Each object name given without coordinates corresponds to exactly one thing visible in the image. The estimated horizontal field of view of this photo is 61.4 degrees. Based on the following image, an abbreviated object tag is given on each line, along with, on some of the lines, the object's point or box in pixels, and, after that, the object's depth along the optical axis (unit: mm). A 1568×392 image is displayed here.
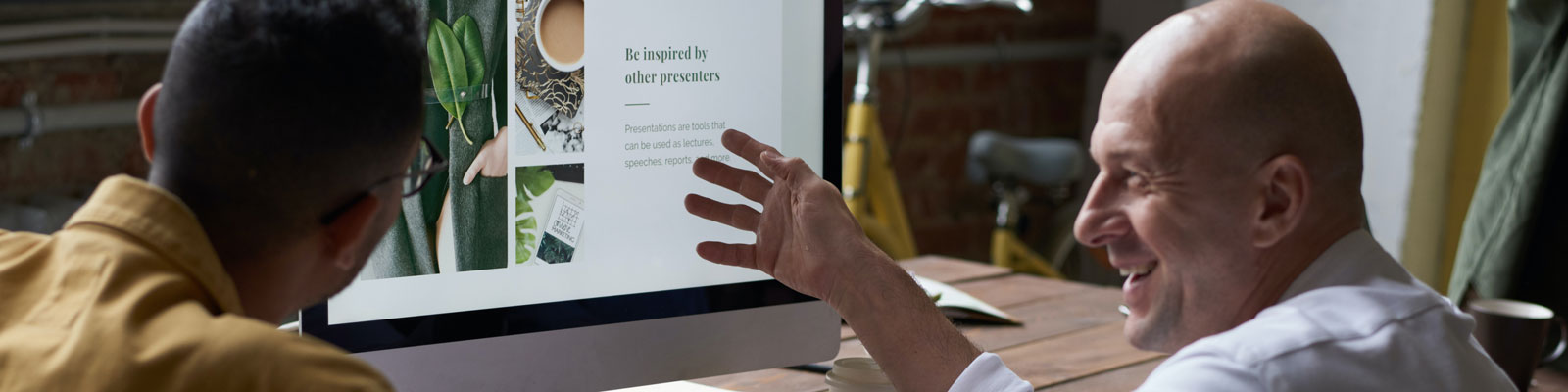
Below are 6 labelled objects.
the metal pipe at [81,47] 2096
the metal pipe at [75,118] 2115
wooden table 1156
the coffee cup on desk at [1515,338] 1162
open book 1421
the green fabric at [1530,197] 1507
